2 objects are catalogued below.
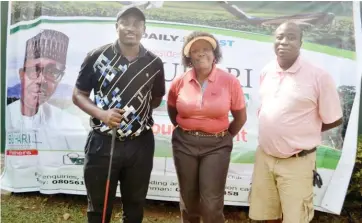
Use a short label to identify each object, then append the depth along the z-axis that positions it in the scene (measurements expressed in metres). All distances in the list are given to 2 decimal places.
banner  4.38
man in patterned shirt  2.93
